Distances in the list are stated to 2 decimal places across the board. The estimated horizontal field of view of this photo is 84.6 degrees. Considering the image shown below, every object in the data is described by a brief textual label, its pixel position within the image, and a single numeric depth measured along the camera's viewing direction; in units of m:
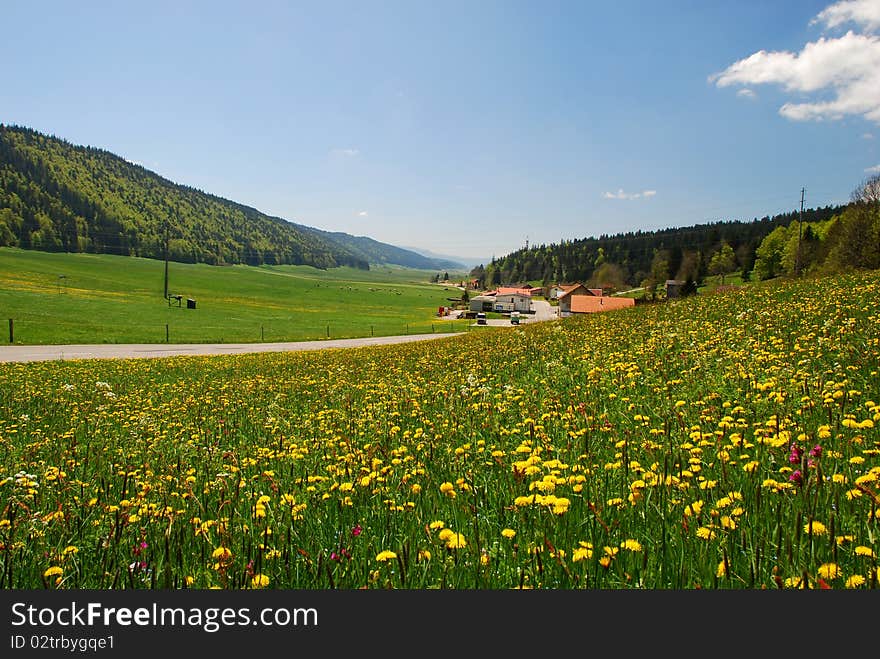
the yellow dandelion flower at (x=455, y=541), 2.43
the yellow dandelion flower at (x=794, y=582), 2.19
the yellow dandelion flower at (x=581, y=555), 2.32
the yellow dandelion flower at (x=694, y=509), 2.84
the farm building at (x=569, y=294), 117.06
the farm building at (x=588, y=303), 99.15
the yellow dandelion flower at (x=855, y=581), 2.12
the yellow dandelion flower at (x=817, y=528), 2.49
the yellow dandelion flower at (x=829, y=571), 2.12
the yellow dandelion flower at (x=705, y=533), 2.56
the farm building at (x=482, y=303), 141.25
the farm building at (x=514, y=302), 144.00
